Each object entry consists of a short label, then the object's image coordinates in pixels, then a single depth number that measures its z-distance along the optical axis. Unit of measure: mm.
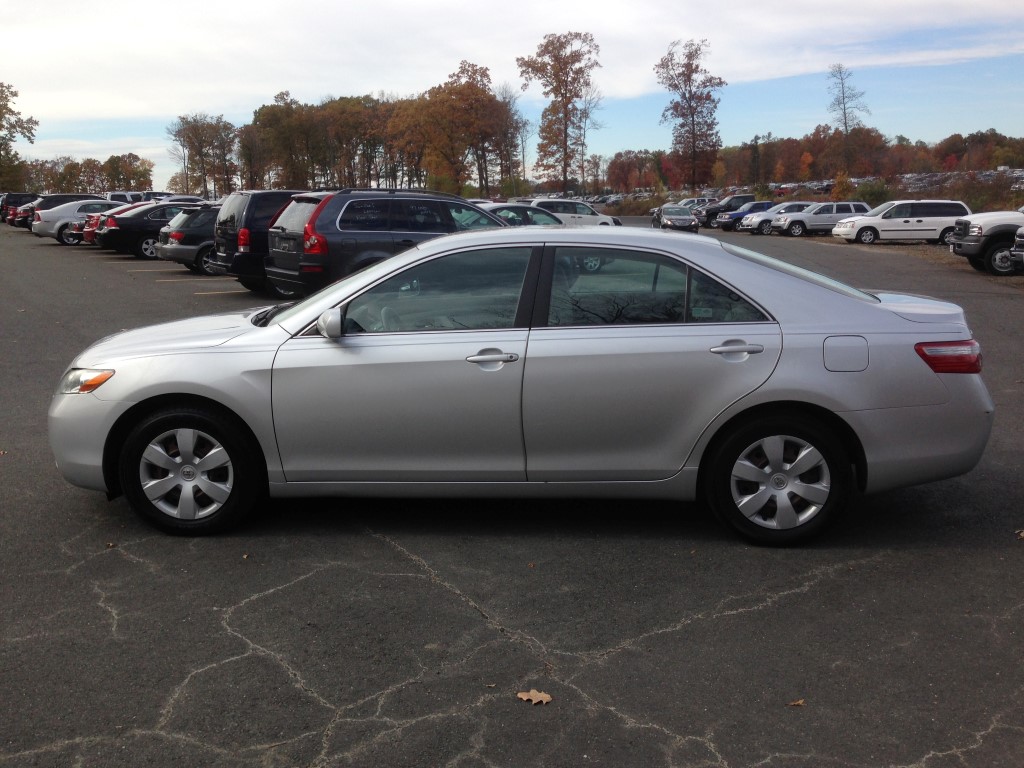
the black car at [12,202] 49656
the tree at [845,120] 71812
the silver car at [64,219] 35125
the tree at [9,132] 82000
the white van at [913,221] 36562
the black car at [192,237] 22312
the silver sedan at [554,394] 4957
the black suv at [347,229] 13789
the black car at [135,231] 28125
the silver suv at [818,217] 45094
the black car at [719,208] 57938
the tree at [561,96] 64188
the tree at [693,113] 76312
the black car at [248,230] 17000
